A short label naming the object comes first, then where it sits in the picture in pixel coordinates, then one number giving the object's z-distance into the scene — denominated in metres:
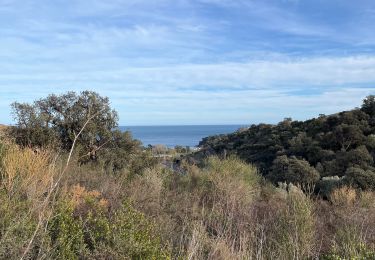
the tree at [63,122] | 16.62
